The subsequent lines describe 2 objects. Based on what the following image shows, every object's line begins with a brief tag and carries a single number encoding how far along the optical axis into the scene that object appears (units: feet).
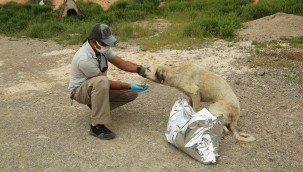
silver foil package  15.10
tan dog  17.21
